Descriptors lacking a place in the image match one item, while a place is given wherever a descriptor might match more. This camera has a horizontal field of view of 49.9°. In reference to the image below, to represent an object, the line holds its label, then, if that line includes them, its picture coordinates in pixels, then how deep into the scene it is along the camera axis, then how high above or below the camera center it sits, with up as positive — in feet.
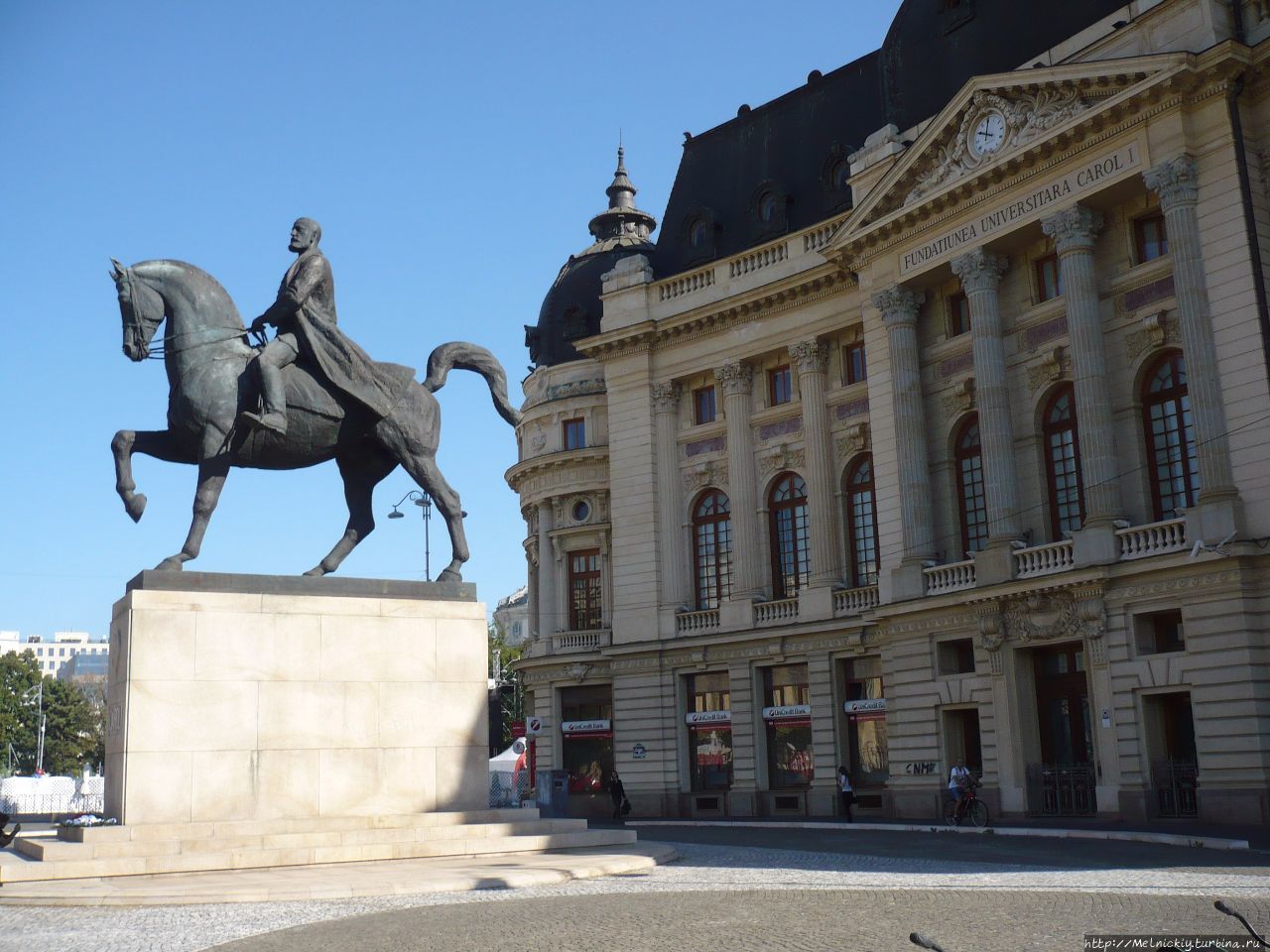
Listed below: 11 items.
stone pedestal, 59.47 +2.65
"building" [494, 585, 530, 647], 483.92 +46.67
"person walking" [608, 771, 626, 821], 154.71 -5.39
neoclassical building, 108.88 +29.33
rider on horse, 64.44 +19.89
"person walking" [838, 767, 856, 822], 128.77 -5.10
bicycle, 116.06 -6.39
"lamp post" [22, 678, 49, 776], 396.16 +17.66
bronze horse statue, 62.59 +16.15
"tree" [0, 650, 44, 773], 392.47 +16.22
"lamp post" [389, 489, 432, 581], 184.85 +32.34
